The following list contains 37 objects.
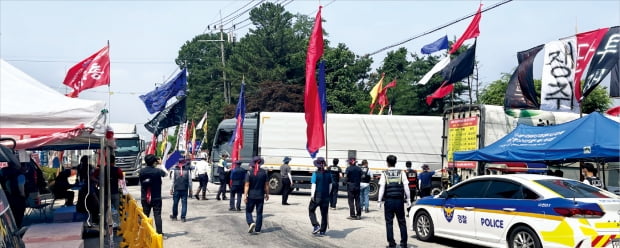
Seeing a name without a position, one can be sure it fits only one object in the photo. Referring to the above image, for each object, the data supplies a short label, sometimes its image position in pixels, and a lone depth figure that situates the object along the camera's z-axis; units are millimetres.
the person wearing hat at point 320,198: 12391
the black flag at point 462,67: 20344
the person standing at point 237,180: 17250
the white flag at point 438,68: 21172
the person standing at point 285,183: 19734
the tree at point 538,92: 34656
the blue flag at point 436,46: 23250
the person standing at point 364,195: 18078
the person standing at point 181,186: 14445
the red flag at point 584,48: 14125
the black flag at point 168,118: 17453
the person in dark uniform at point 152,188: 11742
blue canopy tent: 11984
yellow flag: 34062
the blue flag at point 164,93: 17391
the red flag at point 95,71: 12055
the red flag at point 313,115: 13688
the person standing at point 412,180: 15022
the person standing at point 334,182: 17680
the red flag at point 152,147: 24386
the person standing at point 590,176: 12133
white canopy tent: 5848
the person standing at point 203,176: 21688
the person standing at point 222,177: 21944
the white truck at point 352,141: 24516
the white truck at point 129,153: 29188
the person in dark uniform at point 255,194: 12602
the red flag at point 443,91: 22672
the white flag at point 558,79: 14914
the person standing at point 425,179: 19547
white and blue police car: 8500
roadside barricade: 7546
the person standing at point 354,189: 15984
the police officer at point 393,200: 10477
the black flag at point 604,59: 13648
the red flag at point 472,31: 20125
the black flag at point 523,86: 16734
